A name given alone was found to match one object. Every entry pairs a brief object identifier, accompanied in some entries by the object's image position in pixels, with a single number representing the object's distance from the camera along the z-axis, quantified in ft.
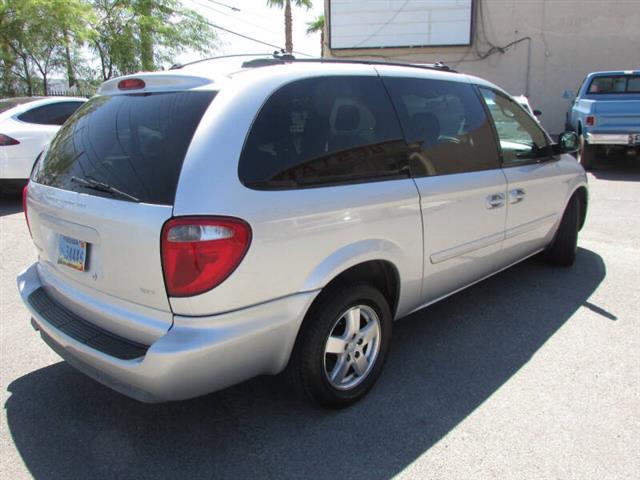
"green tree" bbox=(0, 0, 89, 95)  48.56
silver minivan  6.99
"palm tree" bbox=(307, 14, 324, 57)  95.16
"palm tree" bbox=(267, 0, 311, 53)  78.18
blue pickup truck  33.01
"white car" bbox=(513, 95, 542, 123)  34.20
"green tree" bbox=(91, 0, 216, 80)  59.41
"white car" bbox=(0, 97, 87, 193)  23.91
